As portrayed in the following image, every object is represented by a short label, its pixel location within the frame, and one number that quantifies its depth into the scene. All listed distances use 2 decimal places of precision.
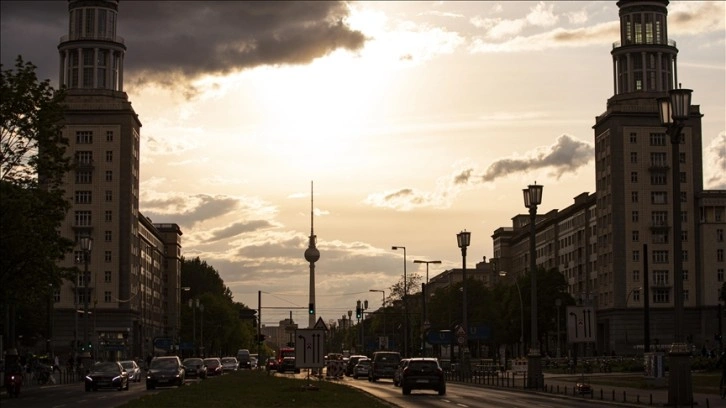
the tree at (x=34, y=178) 55.50
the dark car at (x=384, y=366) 84.81
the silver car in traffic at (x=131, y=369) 76.31
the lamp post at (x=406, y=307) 132.62
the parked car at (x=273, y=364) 115.95
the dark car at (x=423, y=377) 55.44
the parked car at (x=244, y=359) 147.25
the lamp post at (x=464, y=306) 76.12
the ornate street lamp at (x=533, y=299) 55.97
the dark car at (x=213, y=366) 92.83
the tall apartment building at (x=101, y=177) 151.38
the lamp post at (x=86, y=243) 79.06
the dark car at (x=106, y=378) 59.91
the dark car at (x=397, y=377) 71.44
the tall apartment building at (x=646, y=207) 156.62
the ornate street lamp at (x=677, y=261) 36.03
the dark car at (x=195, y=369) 82.81
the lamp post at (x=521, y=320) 142.45
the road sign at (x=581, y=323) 51.69
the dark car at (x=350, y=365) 103.04
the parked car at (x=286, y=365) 113.19
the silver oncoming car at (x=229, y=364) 110.26
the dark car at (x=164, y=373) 62.41
